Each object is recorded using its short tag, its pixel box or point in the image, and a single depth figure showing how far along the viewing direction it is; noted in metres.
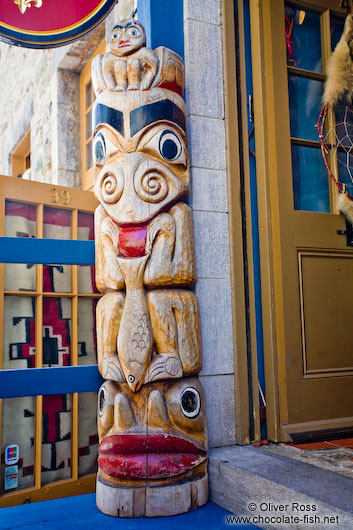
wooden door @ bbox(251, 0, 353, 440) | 2.78
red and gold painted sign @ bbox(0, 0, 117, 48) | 2.71
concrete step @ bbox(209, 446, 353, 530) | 1.82
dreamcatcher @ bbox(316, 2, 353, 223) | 3.08
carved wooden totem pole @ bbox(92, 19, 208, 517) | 2.26
